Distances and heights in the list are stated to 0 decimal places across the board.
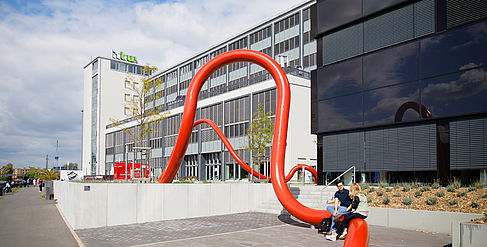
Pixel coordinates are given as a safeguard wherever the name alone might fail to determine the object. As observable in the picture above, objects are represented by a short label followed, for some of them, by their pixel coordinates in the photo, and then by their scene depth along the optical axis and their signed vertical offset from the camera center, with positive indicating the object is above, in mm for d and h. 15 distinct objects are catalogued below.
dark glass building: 15234 +2541
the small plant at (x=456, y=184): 13931 -1383
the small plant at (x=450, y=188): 13648 -1461
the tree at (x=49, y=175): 41688 -3118
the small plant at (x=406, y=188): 14758 -1571
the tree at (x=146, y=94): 22636 +3201
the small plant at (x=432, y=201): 12734 -1773
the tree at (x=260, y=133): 29312 +1009
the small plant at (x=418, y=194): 13836 -1680
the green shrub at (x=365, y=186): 16094 -1630
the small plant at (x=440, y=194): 13286 -1614
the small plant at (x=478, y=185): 13500 -1371
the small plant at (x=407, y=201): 13227 -1842
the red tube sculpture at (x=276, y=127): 12367 +725
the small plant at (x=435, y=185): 14570 -1474
